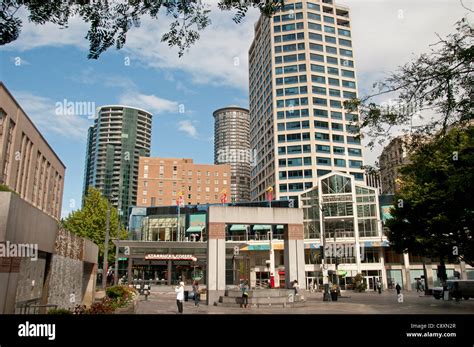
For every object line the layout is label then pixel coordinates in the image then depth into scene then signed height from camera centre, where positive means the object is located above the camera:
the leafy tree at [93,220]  47.31 +5.69
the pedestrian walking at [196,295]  25.94 -1.88
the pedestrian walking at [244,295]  23.69 -1.77
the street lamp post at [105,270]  30.08 -0.21
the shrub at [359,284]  49.20 -2.38
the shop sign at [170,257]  53.53 +1.33
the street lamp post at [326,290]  32.12 -2.01
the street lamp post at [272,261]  58.42 +0.70
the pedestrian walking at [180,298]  19.55 -1.56
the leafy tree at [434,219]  23.67 +3.00
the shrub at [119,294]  20.10 -1.44
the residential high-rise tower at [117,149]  103.53 +36.86
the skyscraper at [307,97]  82.62 +36.25
